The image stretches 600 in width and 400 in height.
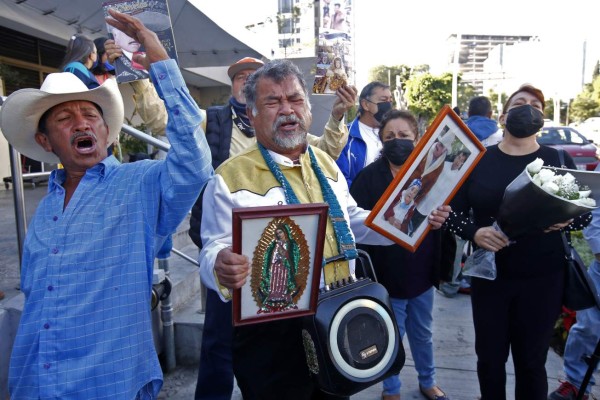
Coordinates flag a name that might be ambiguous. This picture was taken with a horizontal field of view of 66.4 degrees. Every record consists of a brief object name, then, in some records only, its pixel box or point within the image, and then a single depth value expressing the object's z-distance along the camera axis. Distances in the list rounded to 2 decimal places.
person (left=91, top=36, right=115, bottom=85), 3.64
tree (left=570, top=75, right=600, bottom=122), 38.59
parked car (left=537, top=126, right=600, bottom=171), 14.60
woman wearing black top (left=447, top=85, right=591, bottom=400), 2.43
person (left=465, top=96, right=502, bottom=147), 5.66
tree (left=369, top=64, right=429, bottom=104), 45.50
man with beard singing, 1.83
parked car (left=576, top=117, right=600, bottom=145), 23.69
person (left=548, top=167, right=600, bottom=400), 3.01
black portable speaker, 1.58
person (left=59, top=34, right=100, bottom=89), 3.28
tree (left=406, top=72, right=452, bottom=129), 33.28
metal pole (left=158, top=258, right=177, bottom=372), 3.34
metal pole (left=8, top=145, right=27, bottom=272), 2.54
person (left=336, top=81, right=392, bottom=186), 3.70
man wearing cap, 2.57
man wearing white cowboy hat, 1.61
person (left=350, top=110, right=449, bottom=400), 2.90
